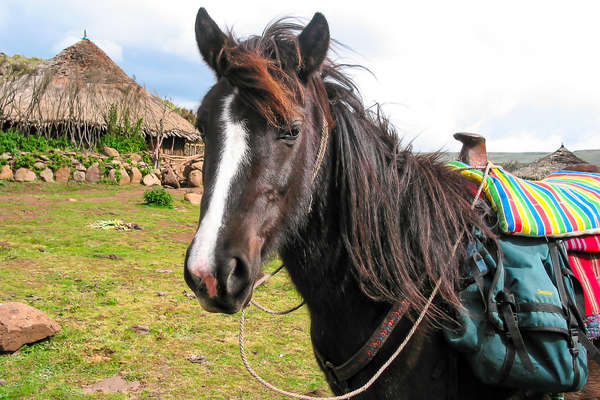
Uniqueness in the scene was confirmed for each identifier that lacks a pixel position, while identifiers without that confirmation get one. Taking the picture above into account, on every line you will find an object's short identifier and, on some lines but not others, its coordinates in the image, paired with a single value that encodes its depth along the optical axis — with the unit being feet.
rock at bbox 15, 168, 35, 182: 49.90
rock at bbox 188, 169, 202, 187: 60.34
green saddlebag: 5.19
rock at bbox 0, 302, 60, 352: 13.24
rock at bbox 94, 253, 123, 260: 24.87
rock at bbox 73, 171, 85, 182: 54.87
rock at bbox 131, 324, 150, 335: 15.55
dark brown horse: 4.77
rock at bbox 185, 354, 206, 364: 13.69
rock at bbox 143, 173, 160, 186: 59.88
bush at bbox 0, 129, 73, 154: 52.39
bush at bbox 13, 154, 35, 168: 50.72
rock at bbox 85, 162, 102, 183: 55.93
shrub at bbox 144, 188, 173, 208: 44.26
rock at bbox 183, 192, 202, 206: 49.34
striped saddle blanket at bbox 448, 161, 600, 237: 5.79
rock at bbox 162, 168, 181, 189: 60.39
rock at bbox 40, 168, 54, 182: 52.08
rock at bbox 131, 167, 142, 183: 59.67
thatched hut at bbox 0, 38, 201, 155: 59.52
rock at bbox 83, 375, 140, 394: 11.70
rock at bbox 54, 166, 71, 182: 53.36
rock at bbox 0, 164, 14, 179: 49.01
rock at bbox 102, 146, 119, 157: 62.13
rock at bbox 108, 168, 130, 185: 57.39
